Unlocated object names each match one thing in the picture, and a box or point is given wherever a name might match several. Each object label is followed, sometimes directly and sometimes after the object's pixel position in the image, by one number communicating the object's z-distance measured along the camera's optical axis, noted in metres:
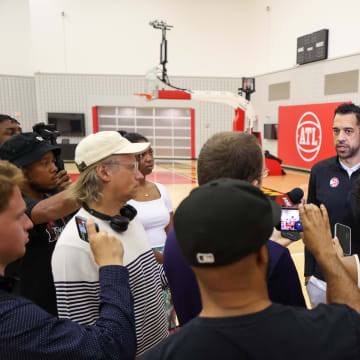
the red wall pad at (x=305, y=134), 10.35
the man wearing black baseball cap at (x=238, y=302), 0.67
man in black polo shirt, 2.59
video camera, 2.36
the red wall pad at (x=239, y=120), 8.70
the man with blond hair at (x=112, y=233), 1.37
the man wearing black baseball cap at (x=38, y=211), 1.73
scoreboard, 10.42
